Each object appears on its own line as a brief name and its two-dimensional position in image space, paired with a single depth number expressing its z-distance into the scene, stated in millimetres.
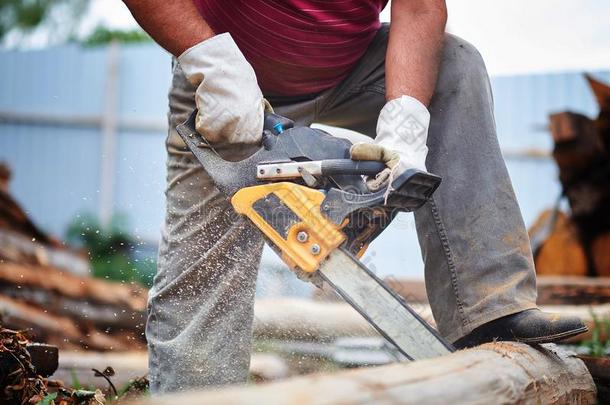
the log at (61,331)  7446
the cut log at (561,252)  8935
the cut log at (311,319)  6936
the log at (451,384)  1941
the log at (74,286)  8316
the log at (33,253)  8880
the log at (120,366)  5566
